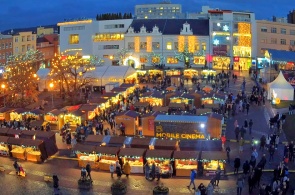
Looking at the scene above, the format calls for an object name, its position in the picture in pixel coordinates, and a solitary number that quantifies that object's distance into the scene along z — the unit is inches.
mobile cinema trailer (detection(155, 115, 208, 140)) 1028.5
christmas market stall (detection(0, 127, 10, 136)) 1033.5
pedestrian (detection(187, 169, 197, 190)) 758.5
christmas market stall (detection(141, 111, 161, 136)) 1093.1
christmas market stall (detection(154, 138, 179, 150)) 896.3
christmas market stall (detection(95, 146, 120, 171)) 870.4
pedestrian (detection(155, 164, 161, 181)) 811.4
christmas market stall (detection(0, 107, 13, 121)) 1316.4
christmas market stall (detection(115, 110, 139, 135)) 1125.7
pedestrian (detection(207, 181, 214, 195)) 691.4
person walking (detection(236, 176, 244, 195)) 716.0
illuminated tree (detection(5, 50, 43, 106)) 1579.7
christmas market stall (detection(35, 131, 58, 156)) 953.5
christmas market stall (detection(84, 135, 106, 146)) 949.2
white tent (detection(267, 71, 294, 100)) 1471.5
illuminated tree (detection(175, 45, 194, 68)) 2378.2
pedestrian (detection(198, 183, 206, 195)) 689.0
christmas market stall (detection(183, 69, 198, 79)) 2037.4
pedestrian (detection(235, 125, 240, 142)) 1024.2
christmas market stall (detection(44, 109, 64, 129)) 1221.7
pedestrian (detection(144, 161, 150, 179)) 817.5
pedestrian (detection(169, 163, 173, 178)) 826.8
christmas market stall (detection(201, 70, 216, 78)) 2003.0
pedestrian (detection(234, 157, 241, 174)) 816.9
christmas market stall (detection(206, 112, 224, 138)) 1055.0
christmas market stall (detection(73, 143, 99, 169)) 882.8
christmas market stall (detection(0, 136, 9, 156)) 973.5
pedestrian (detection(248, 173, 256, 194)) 736.3
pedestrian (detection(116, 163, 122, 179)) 827.4
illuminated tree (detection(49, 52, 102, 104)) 1656.0
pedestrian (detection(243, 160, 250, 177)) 794.8
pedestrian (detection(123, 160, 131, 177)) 834.8
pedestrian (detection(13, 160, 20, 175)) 845.2
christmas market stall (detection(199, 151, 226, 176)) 824.3
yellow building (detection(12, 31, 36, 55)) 2781.7
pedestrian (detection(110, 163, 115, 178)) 830.5
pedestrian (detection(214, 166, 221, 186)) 766.3
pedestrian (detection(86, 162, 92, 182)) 793.6
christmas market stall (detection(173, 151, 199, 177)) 832.3
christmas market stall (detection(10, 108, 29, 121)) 1299.2
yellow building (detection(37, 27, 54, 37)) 3944.4
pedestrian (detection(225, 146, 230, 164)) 878.6
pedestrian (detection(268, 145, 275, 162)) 890.7
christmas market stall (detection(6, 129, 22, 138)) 1013.2
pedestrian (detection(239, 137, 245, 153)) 942.4
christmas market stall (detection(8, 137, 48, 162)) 932.0
